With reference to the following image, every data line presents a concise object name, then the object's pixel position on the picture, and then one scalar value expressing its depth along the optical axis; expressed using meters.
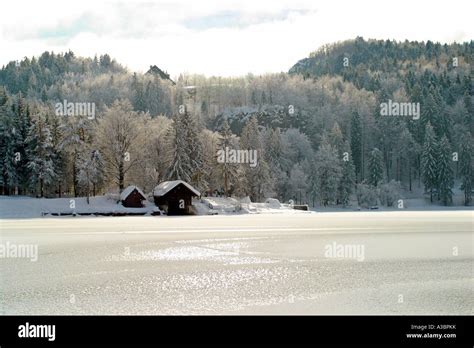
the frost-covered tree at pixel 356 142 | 132.50
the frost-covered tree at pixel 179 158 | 78.75
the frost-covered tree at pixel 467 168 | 106.81
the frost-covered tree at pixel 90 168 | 72.12
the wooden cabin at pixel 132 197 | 71.38
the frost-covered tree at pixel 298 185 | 106.12
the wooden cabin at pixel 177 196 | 71.00
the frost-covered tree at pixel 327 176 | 104.06
